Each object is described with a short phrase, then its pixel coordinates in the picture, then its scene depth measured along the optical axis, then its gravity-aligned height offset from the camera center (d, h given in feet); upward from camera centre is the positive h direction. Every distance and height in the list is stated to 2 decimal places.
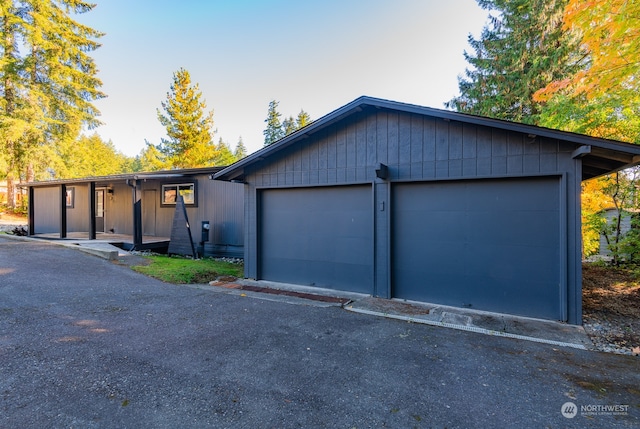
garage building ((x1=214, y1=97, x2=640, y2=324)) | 14.61 +0.35
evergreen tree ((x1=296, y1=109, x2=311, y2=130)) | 112.88 +36.13
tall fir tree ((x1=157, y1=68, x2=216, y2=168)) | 79.92 +24.40
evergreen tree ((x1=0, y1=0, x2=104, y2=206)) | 56.75 +27.75
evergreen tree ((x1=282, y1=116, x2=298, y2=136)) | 117.46 +35.27
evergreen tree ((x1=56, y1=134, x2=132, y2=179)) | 64.75 +17.90
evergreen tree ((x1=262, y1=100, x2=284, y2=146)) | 119.65 +36.00
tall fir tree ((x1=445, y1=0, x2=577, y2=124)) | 36.96 +21.04
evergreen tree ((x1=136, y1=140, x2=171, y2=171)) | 80.69 +15.24
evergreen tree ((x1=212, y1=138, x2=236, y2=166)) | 101.20 +19.80
